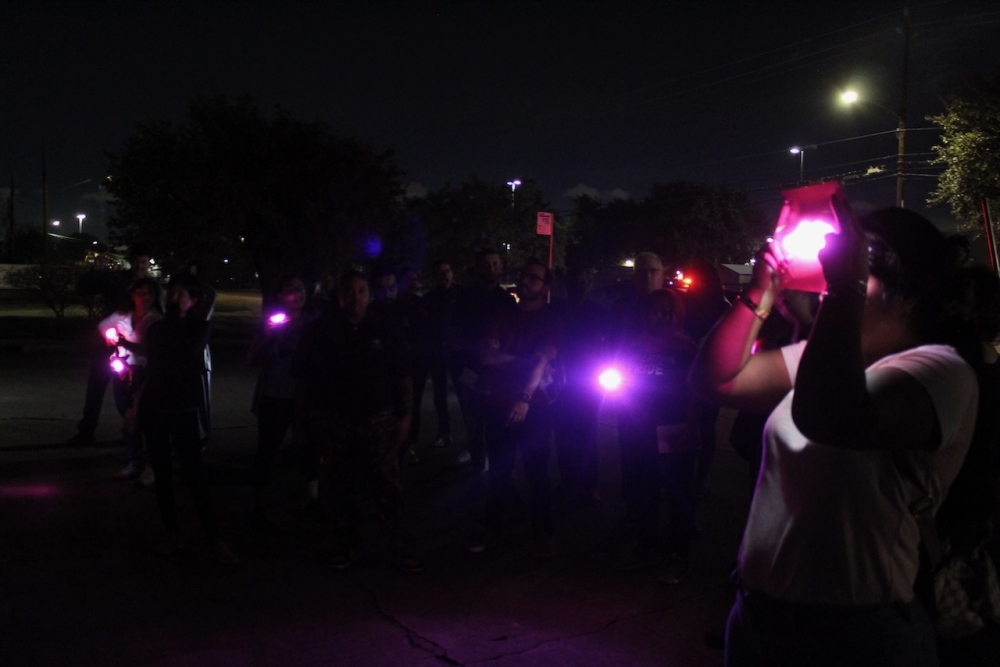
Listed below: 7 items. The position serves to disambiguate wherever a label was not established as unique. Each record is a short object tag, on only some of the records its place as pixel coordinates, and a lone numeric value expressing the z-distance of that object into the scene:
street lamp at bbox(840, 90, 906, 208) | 23.71
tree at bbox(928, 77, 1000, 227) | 24.88
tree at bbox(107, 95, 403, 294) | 24.05
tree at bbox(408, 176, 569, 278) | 57.38
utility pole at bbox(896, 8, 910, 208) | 24.44
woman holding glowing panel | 1.70
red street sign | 18.42
